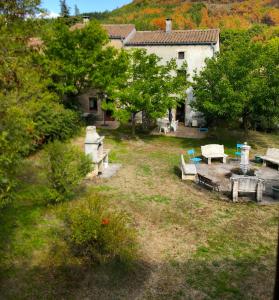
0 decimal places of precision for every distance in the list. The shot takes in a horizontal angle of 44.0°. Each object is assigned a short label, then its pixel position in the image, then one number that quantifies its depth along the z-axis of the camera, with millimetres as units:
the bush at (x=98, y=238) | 8977
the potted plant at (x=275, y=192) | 13478
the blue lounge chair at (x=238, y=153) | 18938
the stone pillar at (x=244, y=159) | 15641
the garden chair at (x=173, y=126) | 27141
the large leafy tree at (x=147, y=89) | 21462
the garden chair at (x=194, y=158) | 17875
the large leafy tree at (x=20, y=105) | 7816
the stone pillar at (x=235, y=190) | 13258
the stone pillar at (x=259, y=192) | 13109
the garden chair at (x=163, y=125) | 26278
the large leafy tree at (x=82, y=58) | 22984
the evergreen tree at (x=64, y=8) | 49562
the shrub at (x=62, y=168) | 11969
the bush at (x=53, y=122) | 18828
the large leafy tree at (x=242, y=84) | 19516
